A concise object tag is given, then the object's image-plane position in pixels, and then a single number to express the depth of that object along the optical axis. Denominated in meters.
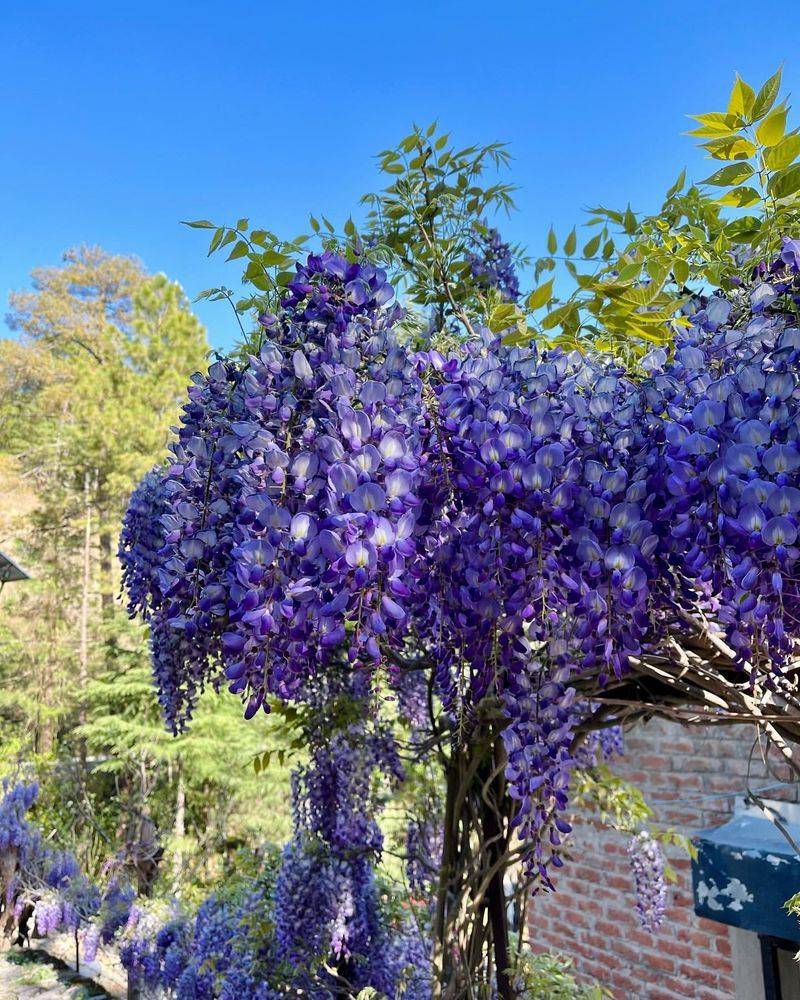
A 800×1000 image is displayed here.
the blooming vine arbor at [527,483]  0.85
